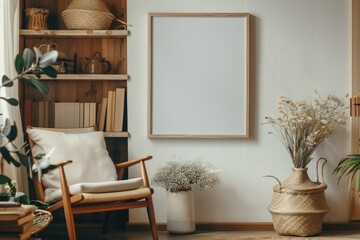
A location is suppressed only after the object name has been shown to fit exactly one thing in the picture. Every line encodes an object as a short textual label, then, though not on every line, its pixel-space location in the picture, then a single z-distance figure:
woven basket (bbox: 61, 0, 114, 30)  4.94
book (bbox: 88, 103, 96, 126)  5.10
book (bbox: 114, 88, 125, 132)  5.07
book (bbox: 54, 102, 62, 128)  5.11
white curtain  4.41
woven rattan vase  4.67
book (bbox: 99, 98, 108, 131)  5.11
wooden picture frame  4.99
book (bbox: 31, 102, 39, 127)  5.14
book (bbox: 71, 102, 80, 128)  5.12
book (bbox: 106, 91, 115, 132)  5.09
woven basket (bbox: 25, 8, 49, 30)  5.03
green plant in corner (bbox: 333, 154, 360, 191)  4.56
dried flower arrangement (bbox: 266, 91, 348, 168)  4.79
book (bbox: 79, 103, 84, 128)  5.12
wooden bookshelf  5.21
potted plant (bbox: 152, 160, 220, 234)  4.81
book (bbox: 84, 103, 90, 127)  5.11
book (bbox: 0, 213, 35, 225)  2.30
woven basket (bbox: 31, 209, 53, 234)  3.46
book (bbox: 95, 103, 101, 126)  5.16
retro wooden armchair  4.11
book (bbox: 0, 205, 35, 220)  2.29
